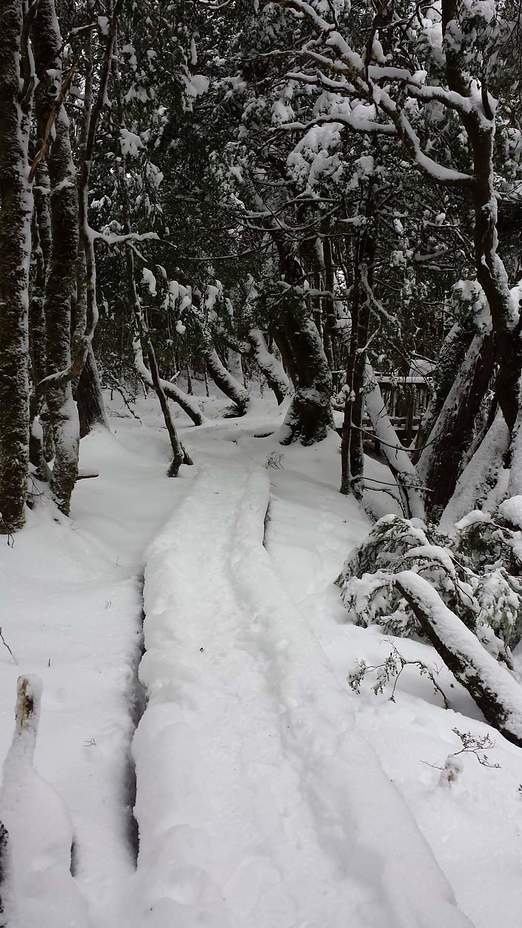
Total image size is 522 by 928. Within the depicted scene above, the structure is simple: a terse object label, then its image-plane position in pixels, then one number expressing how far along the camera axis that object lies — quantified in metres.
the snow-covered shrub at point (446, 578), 4.16
